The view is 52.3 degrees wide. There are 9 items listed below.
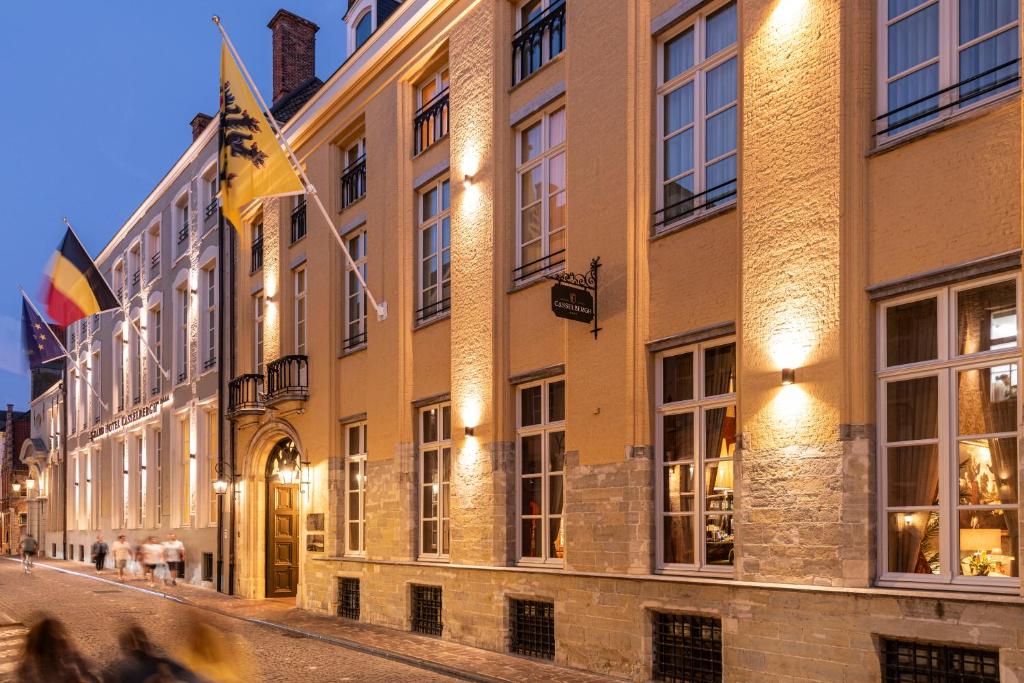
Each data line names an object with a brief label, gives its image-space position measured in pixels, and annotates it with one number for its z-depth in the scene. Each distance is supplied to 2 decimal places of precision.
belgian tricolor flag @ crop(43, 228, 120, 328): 26.47
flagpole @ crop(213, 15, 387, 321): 15.84
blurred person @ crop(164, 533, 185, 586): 27.73
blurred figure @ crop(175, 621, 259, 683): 7.13
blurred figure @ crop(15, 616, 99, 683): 7.09
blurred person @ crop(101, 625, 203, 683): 6.68
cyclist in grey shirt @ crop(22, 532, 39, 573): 34.72
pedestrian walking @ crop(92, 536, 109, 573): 35.62
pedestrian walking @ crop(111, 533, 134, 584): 30.80
